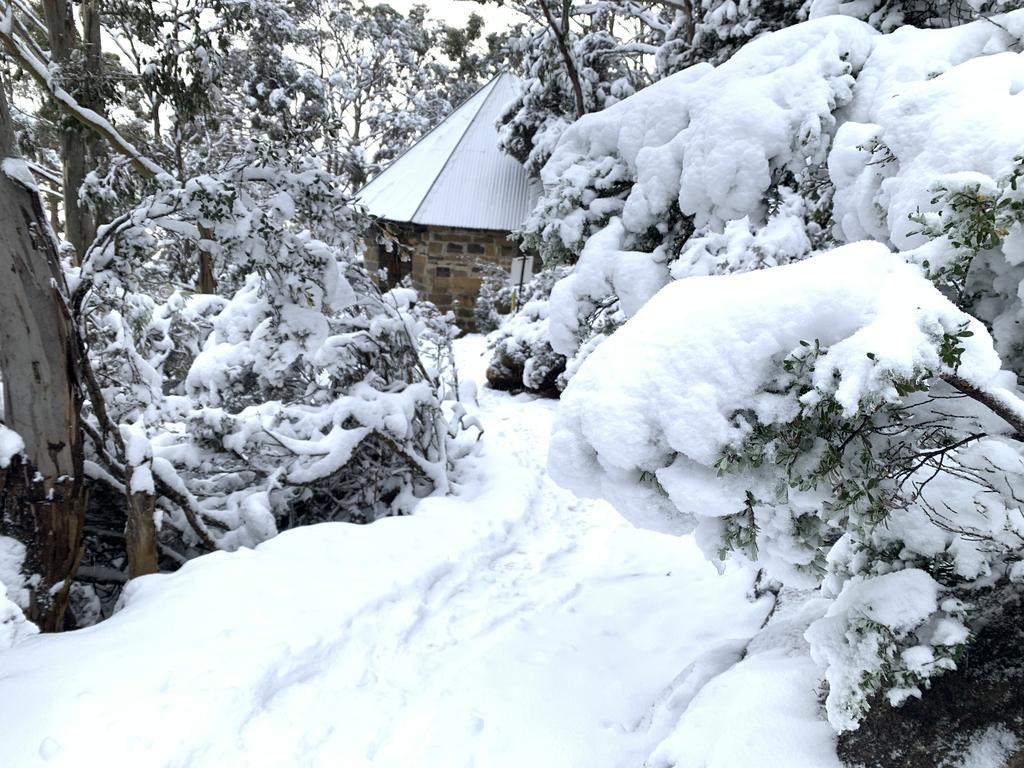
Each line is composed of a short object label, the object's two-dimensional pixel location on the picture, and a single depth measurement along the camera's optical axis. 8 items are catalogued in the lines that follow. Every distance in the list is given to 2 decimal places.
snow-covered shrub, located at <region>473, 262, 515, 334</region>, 12.77
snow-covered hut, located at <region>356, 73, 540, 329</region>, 13.23
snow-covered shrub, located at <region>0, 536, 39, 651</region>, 2.77
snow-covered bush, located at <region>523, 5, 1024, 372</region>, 1.93
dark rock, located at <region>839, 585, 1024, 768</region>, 1.77
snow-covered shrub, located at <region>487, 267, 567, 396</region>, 9.03
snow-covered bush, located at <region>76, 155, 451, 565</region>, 3.37
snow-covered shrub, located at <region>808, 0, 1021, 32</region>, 3.35
